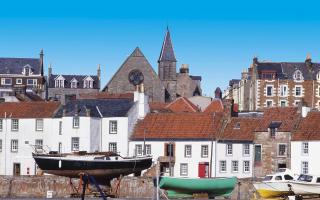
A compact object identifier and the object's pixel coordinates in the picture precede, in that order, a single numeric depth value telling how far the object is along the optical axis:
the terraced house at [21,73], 156.75
